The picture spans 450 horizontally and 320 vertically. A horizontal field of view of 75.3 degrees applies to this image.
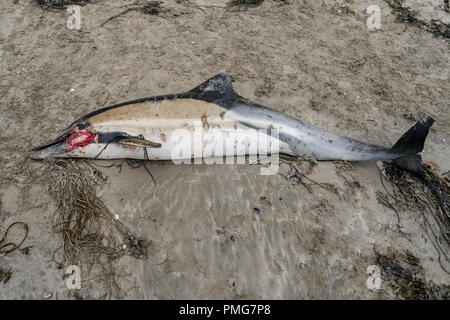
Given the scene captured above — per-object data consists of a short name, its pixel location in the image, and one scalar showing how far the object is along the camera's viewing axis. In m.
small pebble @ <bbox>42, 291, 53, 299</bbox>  3.22
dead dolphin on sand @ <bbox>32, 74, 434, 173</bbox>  4.15
